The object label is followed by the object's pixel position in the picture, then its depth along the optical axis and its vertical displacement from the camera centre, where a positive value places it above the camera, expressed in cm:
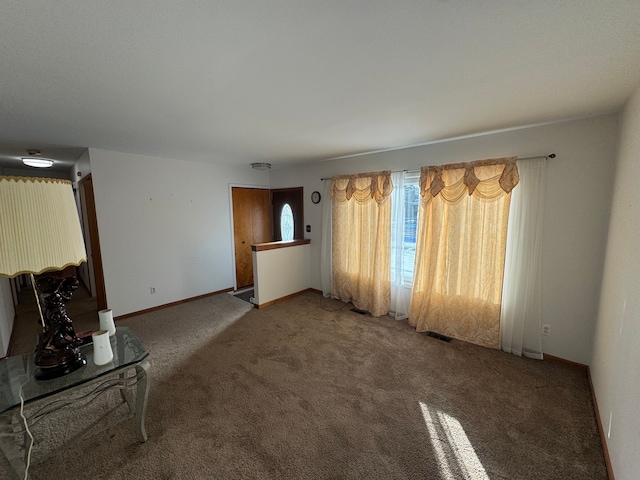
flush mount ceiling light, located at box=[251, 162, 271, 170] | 423 +80
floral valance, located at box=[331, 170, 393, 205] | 341 +35
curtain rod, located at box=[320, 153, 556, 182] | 232 +48
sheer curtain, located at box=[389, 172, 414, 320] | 335 -54
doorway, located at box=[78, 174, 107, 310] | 344 -28
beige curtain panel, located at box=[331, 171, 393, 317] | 348 -39
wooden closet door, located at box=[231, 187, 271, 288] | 476 -19
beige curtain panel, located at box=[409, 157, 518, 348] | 261 -42
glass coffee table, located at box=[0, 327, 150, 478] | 125 -89
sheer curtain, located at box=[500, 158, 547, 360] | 242 -56
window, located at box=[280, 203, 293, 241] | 493 -18
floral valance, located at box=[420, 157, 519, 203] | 250 +32
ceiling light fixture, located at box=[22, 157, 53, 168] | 363 +81
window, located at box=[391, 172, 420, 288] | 328 -20
